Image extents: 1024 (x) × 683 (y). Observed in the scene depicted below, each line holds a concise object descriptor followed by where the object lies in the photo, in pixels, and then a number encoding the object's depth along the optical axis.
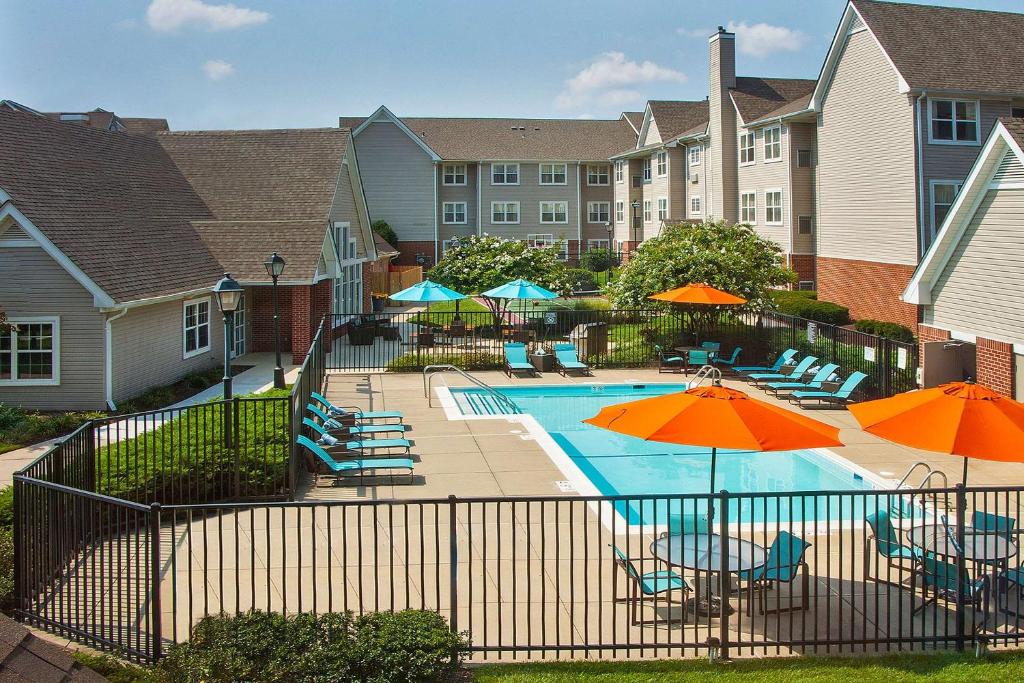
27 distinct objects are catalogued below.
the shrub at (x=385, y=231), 60.25
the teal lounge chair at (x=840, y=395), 21.83
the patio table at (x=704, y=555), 9.02
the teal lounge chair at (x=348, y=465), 14.41
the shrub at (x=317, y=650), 7.28
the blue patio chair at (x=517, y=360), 26.92
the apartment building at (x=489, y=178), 61.78
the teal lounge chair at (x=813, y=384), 22.78
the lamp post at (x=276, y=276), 21.67
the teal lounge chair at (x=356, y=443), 15.34
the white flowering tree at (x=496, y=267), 35.56
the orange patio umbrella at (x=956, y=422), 9.13
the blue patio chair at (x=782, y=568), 8.76
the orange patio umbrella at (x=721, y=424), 9.26
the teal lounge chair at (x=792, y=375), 24.14
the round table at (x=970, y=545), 9.32
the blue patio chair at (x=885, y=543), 9.23
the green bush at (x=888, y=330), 29.64
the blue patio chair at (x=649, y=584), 8.63
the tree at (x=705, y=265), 28.36
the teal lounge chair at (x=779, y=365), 25.72
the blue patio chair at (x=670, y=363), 27.64
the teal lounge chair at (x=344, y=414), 18.28
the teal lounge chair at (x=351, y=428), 16.98
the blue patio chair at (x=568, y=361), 27.09
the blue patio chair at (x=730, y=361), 27.29
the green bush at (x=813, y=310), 34.09
